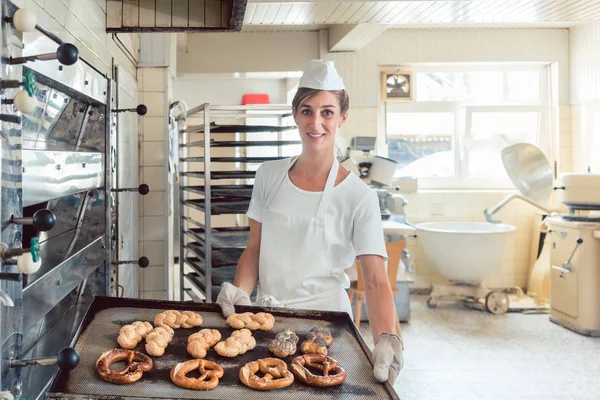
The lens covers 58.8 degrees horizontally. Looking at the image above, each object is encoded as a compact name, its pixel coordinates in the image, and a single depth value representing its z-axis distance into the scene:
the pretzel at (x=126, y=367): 1.18
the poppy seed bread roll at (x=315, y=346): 1.40
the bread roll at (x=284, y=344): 1.38
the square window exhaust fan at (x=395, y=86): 5.86
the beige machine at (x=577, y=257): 4.49
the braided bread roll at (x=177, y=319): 1.53
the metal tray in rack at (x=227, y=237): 3.60
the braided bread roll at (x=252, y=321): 1.54
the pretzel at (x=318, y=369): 1.24
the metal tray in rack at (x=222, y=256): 3.52
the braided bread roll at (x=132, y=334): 1.38
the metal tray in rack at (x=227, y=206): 3.55
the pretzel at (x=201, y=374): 1.19
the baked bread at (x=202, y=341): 1.36
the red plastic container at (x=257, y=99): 6.50
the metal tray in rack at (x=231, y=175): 3.56
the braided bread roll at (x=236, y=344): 1.38
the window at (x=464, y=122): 6.02
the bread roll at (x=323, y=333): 1.47
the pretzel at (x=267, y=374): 1.22
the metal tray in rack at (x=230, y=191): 3.66
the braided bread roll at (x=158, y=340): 1.36
